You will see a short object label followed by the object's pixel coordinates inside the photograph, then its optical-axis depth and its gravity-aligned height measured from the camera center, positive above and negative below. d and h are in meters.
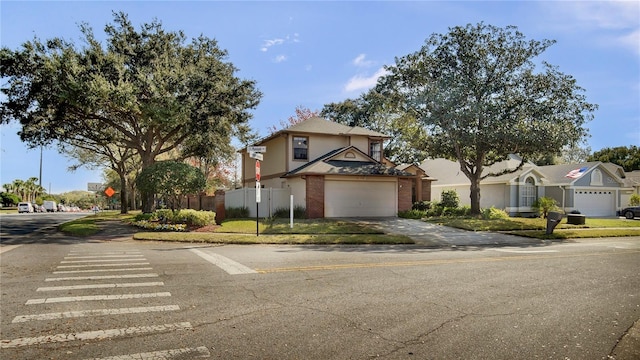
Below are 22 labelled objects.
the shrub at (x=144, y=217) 24.69 -1.33
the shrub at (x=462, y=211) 29.19 -1.30
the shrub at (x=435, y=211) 29.02 -1.27
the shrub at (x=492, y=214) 27.22 -1.45
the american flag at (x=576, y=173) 34.69 +1.48
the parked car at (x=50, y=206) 66.93 -1.76
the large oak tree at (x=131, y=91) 23.38 +5.98
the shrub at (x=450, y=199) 30.92 -0.51
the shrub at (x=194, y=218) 21.48 -1.21
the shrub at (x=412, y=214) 27.29 -1.39
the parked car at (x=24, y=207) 56.16 -1.60
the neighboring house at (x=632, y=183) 40.90 +0.77
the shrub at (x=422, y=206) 30.45 -0.98
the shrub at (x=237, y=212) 26.02 -1.14
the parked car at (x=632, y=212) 35.22 -1.74
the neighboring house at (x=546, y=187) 33.94 +0.36
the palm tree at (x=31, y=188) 84.88 +1.34
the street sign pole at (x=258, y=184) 17.86 +0.38
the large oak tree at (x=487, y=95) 24.25 +5.71
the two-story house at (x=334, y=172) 25.92 +1.28
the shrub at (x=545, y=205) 31.36 -1.00
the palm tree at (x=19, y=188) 83.06 +1.25
